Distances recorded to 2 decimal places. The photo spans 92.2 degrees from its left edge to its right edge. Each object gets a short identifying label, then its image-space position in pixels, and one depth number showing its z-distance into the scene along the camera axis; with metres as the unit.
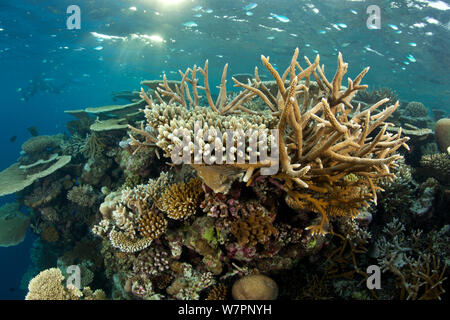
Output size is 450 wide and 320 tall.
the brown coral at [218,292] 3.70
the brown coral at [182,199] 3.61
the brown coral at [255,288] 3.44
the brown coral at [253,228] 3.16
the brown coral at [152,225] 3.81
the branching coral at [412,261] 3.52
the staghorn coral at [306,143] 2.47
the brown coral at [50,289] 3.99
